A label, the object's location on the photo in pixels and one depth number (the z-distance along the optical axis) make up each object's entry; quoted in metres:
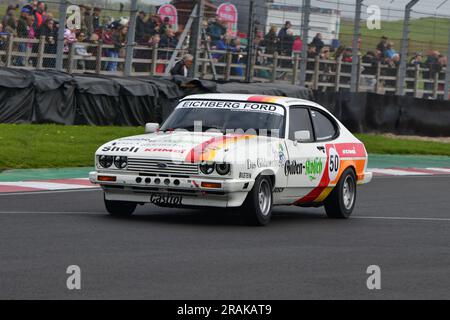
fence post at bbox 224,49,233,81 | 27.53
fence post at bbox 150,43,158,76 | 25.70
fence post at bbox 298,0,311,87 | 27.56
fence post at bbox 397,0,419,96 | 29.33
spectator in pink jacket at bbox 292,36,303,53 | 28.36
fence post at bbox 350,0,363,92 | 28.16
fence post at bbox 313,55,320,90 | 29.09
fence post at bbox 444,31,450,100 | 31.20
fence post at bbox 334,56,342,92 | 29.67
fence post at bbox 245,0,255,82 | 26.89
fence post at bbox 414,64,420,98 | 31.91
